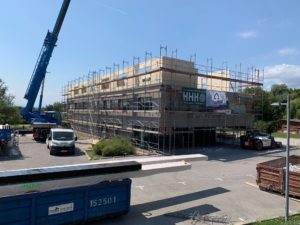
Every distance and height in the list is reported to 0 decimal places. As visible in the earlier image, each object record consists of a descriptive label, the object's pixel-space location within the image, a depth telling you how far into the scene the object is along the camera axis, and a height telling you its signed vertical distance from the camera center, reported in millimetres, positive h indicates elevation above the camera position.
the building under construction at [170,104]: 17797 +726
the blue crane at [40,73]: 22110 +3772
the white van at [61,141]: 16357 -2314
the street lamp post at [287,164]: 6204 -1421
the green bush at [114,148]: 15873 -2690
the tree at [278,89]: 62975 +7128
